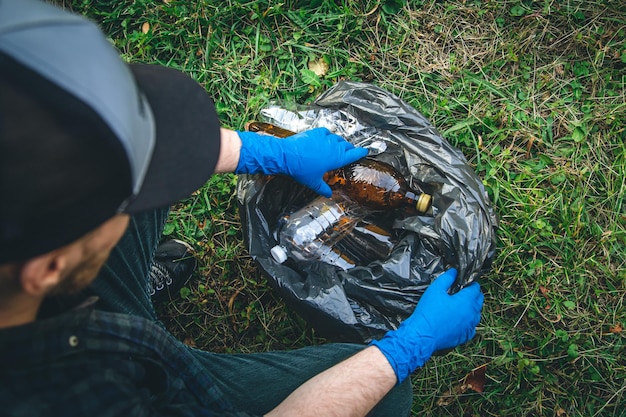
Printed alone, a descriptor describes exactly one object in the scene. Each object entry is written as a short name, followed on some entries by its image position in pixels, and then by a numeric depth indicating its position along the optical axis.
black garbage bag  1.73
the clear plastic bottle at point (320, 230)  1.96
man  0.83
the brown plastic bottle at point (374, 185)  1.89
